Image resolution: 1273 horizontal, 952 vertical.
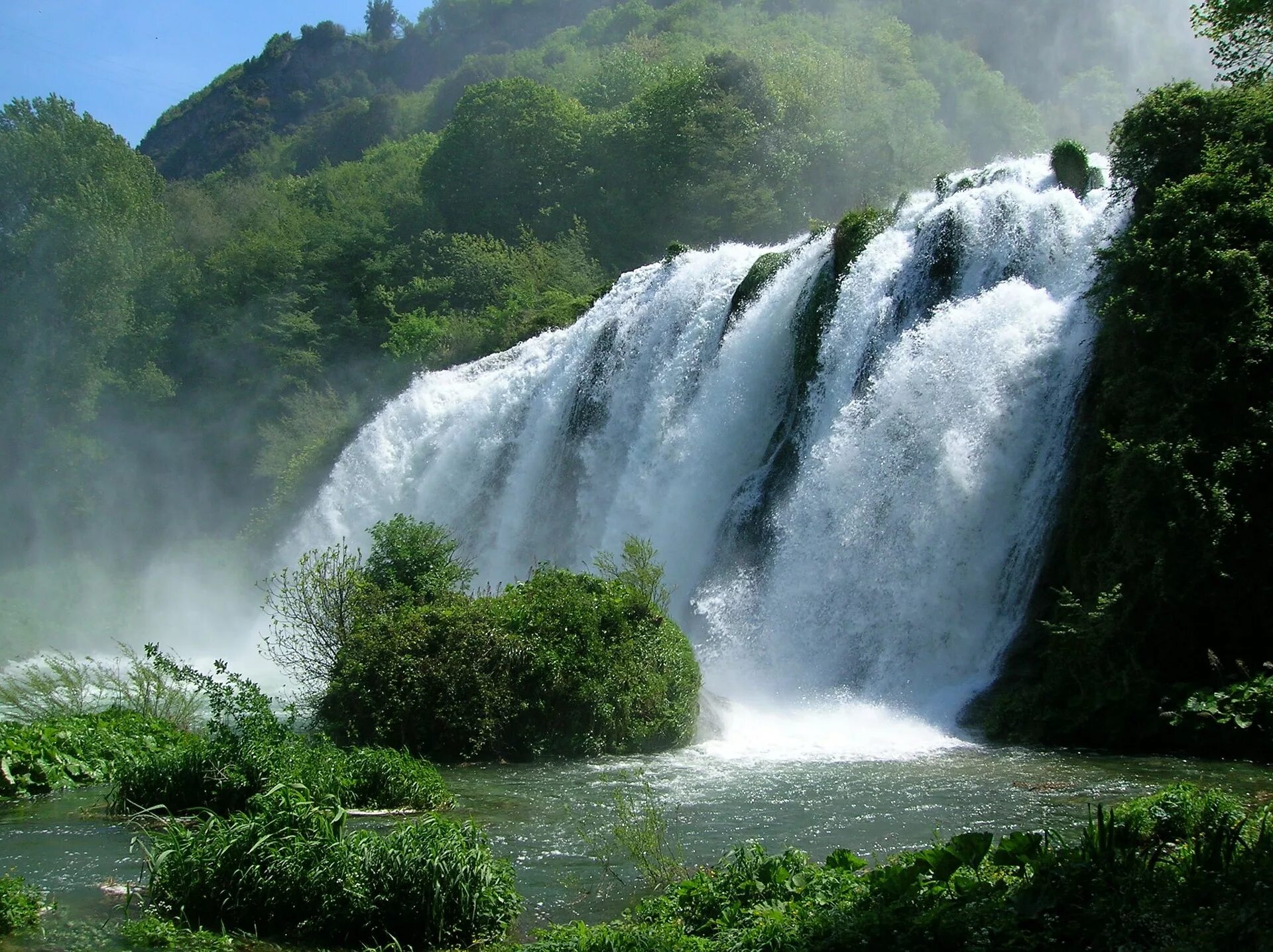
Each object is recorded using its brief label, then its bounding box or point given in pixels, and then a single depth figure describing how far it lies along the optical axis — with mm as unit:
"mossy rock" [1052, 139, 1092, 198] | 22109
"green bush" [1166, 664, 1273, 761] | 12453
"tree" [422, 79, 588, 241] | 56531
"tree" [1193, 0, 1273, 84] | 14945
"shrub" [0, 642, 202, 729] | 15242
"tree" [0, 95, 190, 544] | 49906
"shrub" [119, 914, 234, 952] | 7504
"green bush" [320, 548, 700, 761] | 15844
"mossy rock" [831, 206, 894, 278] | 23922
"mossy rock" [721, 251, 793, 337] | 26688
